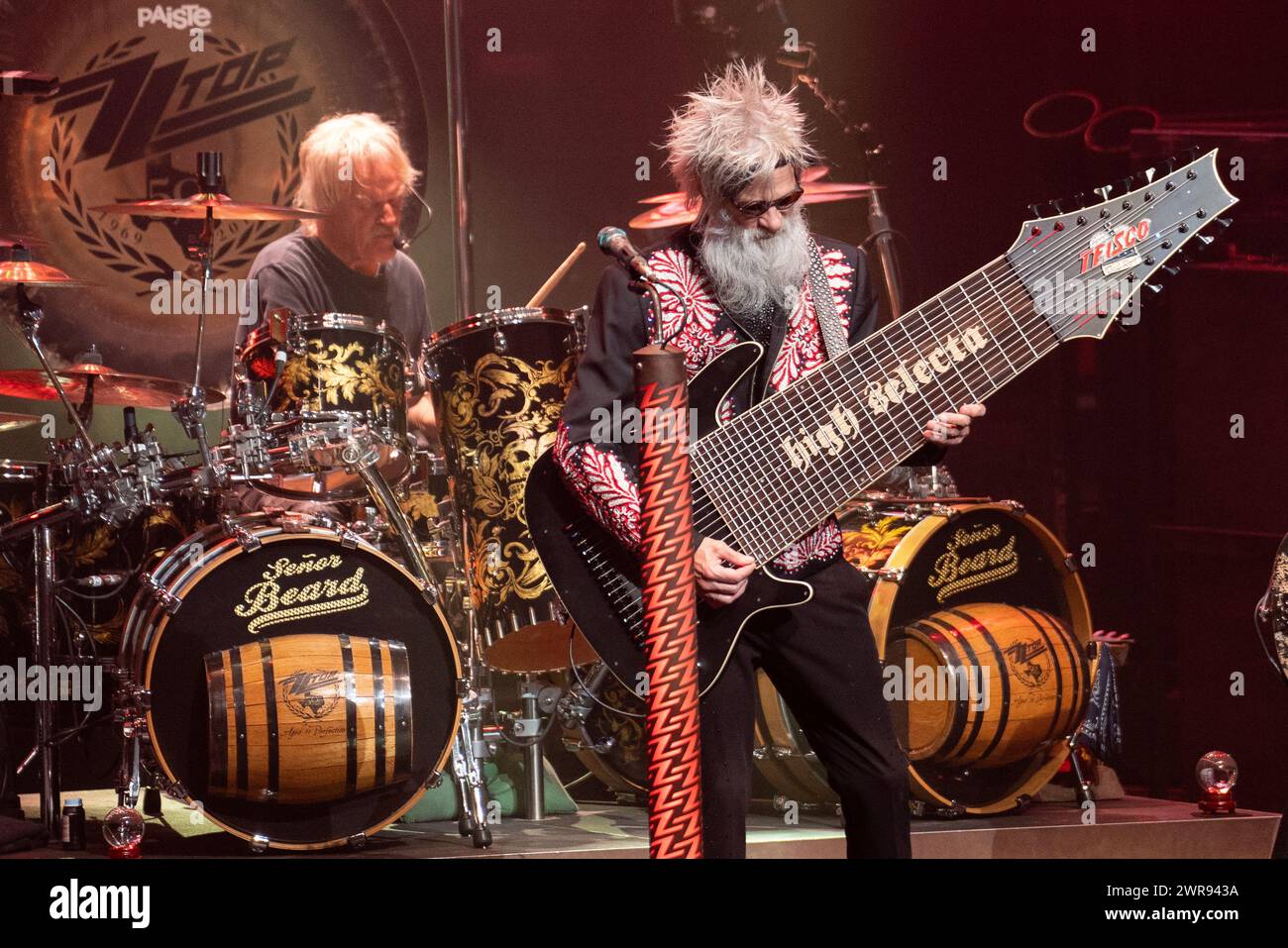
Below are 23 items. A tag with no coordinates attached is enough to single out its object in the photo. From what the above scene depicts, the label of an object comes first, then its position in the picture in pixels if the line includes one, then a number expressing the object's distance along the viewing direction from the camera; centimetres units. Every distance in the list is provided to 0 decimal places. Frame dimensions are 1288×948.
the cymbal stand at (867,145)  676
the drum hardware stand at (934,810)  555
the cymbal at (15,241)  614
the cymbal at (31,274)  568
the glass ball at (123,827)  455
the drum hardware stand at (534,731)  570
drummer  708
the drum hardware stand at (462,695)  519
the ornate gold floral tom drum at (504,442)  538
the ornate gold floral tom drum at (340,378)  540
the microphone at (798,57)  686
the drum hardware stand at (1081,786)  591
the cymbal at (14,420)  599
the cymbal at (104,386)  600
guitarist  328
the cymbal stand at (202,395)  508
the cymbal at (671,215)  645
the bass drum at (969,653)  546
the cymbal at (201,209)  591
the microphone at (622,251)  287
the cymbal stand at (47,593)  526
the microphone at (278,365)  536
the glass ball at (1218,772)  570
